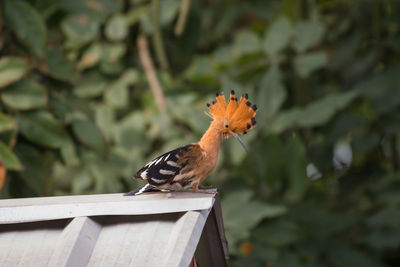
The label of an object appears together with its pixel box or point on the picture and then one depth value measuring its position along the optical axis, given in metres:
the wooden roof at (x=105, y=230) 7.75
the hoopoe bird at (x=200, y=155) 7.88
